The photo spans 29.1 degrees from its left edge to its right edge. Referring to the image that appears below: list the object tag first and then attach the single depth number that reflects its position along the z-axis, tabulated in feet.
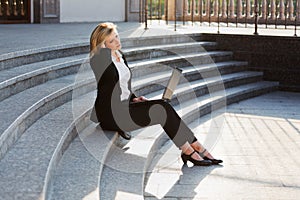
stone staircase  11.16
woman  15.28
